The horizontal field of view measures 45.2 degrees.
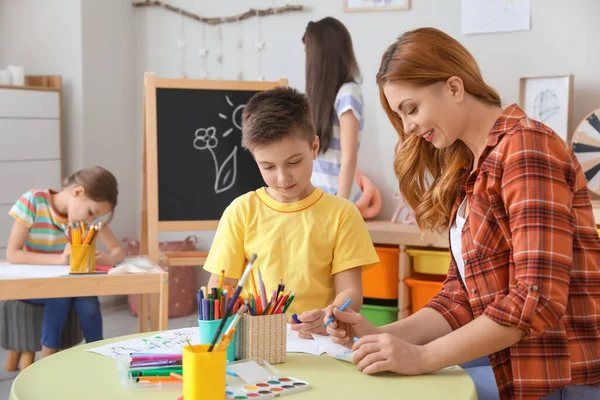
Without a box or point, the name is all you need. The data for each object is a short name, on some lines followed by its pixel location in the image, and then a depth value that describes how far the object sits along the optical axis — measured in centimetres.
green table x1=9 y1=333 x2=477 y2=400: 102
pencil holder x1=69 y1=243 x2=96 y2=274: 226
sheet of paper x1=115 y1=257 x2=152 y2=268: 247
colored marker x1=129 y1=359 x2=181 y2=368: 111
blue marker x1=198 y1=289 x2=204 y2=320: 116
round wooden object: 295
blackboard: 289
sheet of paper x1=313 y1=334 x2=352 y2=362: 122
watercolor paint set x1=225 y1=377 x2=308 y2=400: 101
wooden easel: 282
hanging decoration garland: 399
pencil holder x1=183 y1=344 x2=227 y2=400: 96
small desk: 208
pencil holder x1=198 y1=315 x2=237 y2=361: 115
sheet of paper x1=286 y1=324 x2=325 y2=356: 125
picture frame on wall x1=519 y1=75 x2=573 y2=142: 307
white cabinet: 362
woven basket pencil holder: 118
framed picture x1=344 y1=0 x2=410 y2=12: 361
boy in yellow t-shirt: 163
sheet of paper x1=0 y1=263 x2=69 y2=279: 215
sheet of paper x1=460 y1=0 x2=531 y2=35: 334
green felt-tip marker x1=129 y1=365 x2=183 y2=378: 108
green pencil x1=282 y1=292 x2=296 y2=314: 123
